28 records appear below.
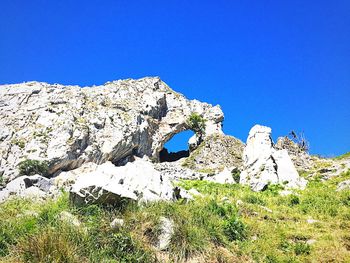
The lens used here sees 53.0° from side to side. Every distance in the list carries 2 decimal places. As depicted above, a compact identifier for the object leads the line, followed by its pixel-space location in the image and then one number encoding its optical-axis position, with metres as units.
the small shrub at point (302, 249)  10.05
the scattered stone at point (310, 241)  10.65
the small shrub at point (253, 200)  15.39
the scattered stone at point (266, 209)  13.86
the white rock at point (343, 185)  18.16
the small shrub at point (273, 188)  19.39
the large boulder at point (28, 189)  14.89
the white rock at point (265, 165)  23.38
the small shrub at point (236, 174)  29.65
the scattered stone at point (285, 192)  18.06
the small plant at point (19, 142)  48.36
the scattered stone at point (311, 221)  12.57
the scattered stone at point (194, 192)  16.59
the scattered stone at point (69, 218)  9.54
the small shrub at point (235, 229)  10.62
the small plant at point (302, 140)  71.79
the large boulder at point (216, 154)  63.19
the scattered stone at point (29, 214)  10.48
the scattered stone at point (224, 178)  27.99
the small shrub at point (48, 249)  7.80
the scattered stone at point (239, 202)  14.12
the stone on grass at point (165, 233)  9.50
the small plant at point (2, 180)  39.48
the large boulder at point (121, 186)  10.72
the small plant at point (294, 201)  15.60
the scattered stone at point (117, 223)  9.48
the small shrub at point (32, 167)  45.06
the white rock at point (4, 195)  14.46
